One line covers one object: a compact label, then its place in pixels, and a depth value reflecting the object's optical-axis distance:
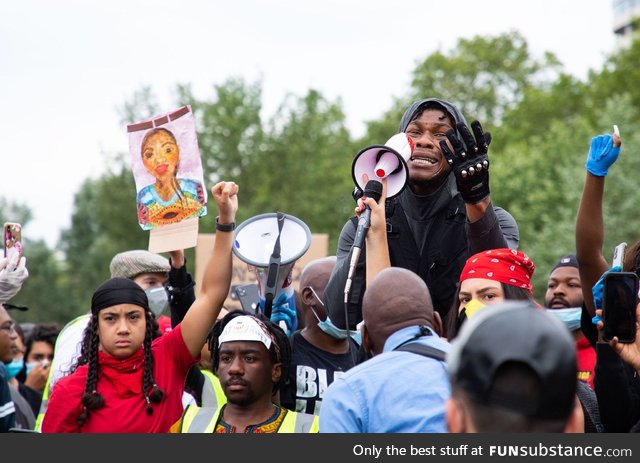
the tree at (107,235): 37.50
